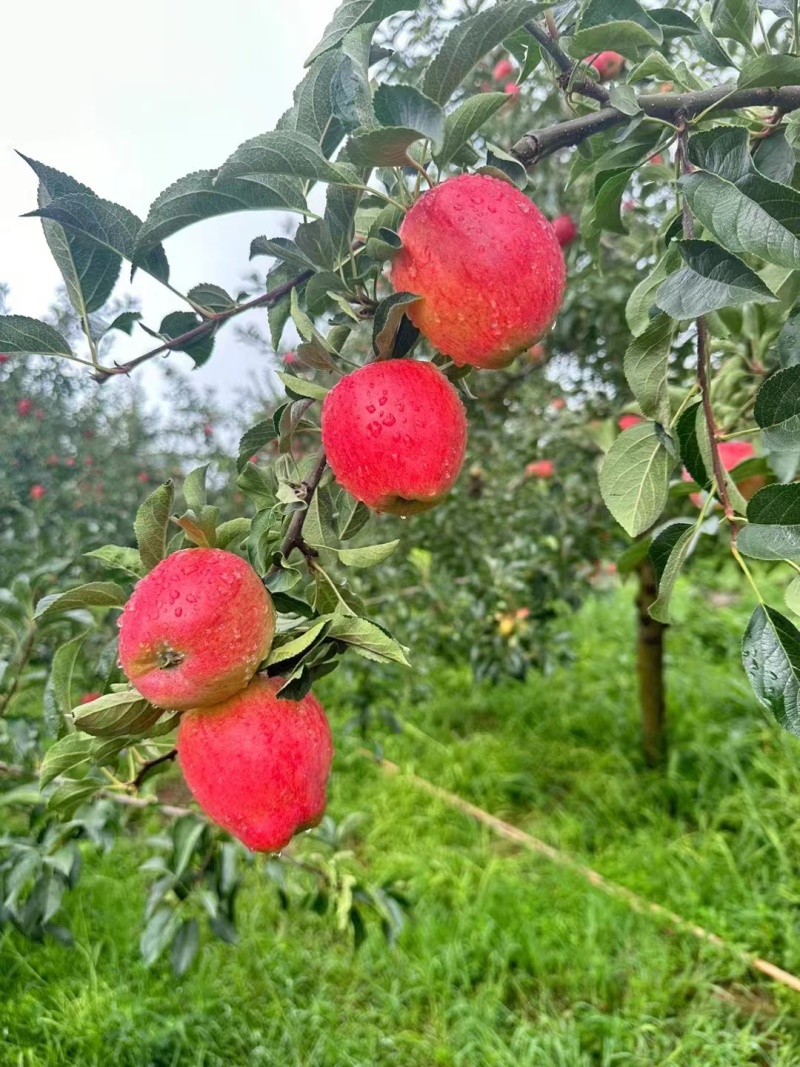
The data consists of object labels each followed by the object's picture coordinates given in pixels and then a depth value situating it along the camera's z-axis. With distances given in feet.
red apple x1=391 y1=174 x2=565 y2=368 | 1.61
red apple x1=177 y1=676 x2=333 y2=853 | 1.82
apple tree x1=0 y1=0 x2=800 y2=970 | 1.57
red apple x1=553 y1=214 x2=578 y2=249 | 5.50
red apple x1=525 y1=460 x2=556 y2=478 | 7.09
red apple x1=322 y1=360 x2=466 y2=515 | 1.69
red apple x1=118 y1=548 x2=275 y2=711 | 1.70
